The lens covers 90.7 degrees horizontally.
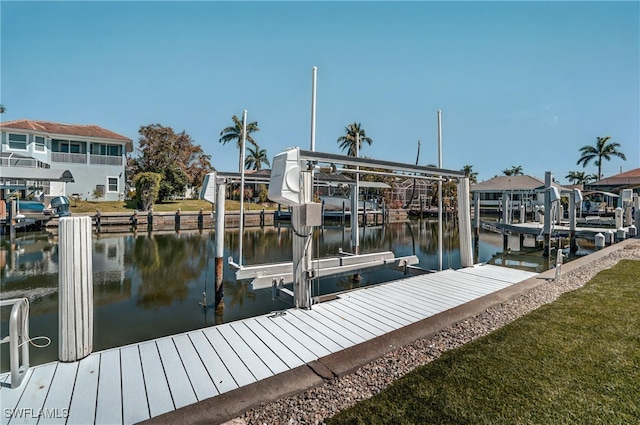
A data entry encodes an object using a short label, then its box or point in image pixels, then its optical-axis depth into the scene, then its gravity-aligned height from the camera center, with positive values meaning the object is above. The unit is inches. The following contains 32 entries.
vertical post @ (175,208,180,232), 888.2 -25.6
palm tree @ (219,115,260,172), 1392.7 +351.0
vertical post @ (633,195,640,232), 704.4 -12.1
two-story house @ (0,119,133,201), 903.1 +175.5
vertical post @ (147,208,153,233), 853.2 -21.9
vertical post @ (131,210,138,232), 836.6 -24.3
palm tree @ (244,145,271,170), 1711.4 +291.9
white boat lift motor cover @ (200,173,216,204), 270.8 +19.8
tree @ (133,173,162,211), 949.2 +66.2
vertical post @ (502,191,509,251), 764.0 +12.0
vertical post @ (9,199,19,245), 648.7 -19.9
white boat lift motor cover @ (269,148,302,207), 163.0 +16.4
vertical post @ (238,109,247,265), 272.3 +26.1
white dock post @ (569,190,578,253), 581.3 -34.2
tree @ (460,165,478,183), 2092.3 +280.1
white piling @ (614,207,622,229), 714.2 -12.3
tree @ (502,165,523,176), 2456.9 +322.9
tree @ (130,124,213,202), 1129.4 +201.5
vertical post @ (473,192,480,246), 629.5 -27.8
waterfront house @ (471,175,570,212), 1082.7 +103.4
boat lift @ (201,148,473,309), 165.9 -1.0
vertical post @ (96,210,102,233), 767.8 -25.1
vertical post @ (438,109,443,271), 293.7 +46.5
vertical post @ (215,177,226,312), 267.0 -29.7
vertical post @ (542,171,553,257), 501.7 +11.2
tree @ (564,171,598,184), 2095.1 +233.5
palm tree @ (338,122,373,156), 1498.5 +366.2
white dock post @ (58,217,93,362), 118.5 -29.2
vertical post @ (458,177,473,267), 295.4 -9.5
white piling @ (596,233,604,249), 573.0 -53.4
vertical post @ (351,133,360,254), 334.6 -11.4
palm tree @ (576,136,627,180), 1638.8 +318.2
